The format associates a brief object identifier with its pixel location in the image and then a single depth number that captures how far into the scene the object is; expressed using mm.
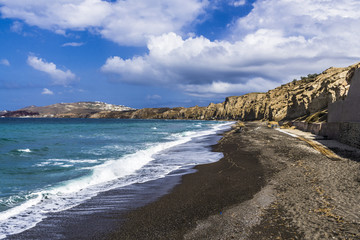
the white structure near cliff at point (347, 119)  18391
